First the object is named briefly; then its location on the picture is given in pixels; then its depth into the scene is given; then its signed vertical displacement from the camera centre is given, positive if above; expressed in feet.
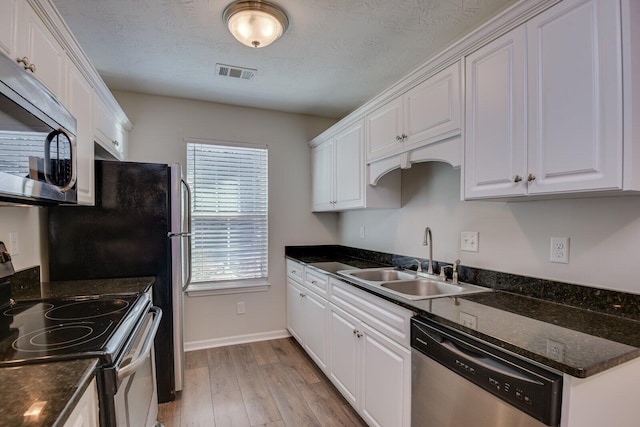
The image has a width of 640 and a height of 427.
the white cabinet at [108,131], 6.84 +2.05
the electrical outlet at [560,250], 4.83 -0.56
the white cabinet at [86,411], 2.63 -1.74
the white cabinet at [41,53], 4.12 +2.37
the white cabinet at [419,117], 5.49 +1.95
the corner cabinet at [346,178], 8.29 +1.08
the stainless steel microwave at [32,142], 3.23 +0.88
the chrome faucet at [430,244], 7.09 -0.67
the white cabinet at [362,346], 5.14 -2.68
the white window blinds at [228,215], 10.41 +0.00
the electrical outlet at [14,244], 5.47 -0.49
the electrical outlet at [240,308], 10.84 -3.19
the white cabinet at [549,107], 3.51 +1.39
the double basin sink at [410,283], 6.07 -1.47
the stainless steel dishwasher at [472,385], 3.08 -1.93
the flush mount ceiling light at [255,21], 5.54 +3.53
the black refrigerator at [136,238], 6.70 -0.51
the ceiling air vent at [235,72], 7.97 +3.72
